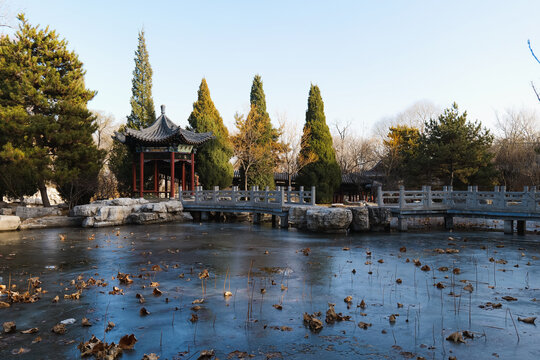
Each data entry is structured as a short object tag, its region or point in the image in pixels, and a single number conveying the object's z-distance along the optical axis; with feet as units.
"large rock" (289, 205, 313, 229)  52.60
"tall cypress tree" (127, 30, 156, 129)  97.09
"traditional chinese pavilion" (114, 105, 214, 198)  71.51
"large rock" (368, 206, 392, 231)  51.65
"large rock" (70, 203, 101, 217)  57.16
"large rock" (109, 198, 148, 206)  61.72
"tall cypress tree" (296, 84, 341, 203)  94.38
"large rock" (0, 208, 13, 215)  60.59
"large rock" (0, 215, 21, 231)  50.70
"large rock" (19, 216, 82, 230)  53.88
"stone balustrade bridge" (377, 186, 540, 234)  45.68
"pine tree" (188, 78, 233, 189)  83.56
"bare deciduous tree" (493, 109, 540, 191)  88.26
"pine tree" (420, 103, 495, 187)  84.58
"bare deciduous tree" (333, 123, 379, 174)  129.70
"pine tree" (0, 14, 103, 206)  62.08
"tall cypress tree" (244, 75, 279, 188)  93.97
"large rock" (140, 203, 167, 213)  61.36
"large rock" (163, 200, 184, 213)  65.00
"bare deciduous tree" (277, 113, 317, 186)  94.53
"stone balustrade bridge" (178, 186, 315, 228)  57.52
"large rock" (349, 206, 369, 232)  50.24
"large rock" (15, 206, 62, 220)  60.40
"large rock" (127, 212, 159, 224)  59.77
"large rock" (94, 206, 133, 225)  56.80
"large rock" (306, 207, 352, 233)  48.55
